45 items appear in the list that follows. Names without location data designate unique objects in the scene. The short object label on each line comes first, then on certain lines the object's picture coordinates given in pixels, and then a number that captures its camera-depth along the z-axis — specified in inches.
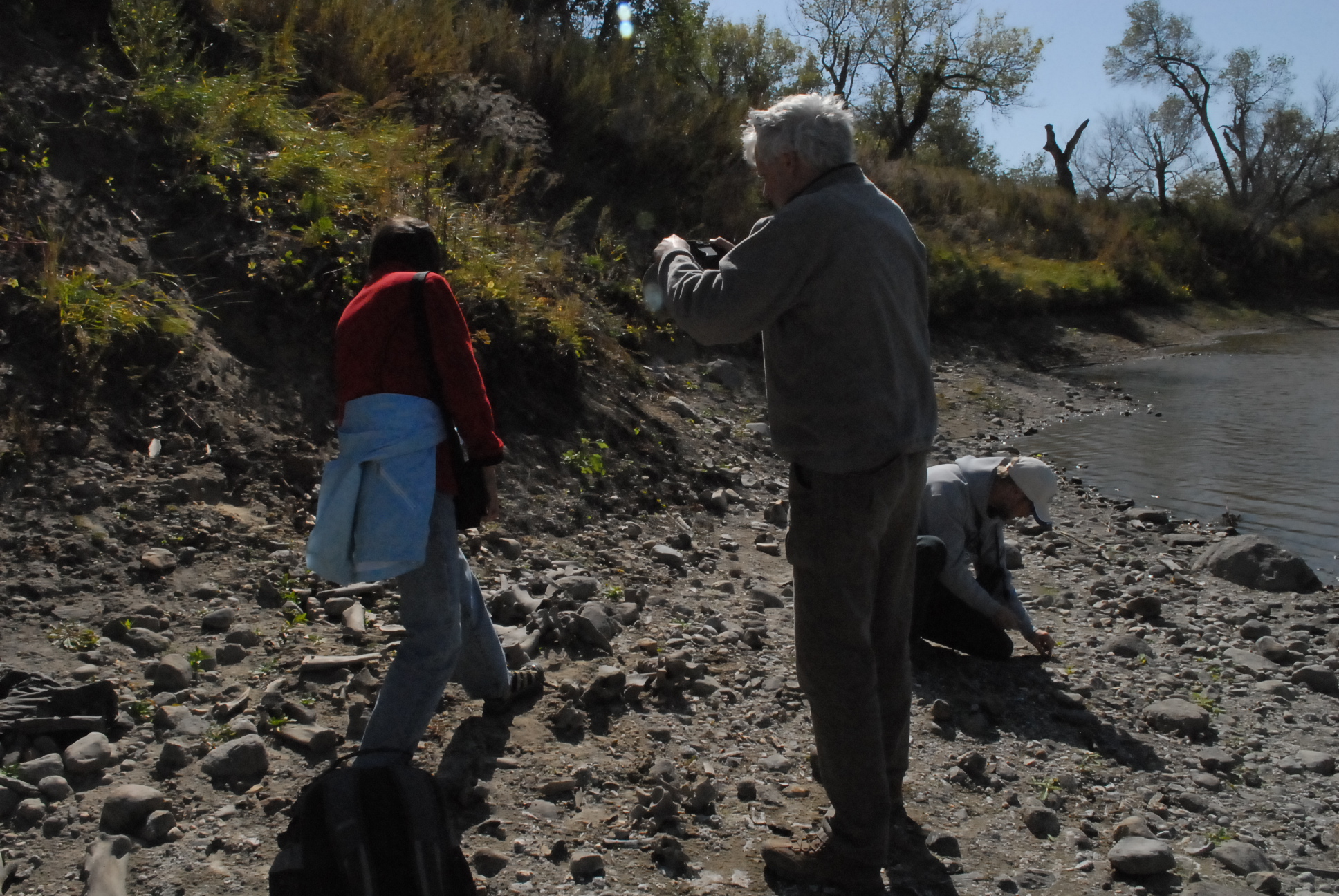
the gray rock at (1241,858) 132.2
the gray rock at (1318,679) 196.9
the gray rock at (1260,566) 263.6
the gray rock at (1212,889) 123.6
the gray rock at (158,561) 182.4
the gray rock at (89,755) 131.1
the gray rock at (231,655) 164.2
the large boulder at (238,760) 134.3
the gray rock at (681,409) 339.0
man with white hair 110.3
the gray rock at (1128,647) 208.8
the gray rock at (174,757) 134.3
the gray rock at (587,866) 122.7
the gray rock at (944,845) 132.7
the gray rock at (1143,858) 127.8
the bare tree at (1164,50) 1679.4
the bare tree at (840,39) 1149.1
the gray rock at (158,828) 121.3
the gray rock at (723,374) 386.0
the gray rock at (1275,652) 211.3
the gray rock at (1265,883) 127.8
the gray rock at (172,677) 153.4
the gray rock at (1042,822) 138.9
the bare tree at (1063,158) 1309.1
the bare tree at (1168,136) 1432.1
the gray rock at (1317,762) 162.2
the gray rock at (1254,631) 225.8
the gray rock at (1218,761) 161.6
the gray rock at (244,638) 169.0
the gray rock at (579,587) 205.0
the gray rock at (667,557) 236.2
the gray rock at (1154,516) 327.9
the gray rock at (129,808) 122.3
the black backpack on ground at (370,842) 103.3
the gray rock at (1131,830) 136.9
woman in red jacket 123.9
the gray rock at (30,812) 121.7
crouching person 185.9
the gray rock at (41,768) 128.3
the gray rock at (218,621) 172.7
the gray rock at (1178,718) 173.2
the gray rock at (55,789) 126.0
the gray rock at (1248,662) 204.5
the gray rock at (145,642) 163.5
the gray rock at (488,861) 122.1
